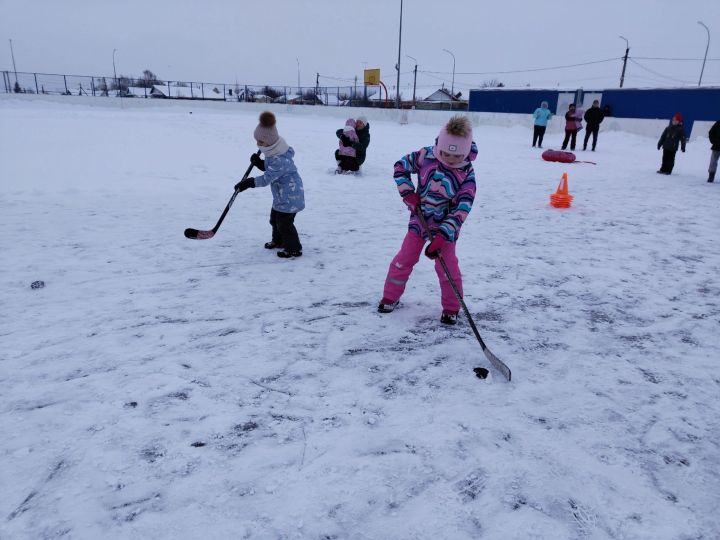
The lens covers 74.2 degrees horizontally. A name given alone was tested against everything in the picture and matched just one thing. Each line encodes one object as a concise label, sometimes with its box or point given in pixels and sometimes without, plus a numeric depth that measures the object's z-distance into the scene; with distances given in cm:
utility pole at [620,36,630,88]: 3674
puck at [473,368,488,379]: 307
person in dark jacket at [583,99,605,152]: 1614
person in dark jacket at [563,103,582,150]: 1602
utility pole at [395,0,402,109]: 3022
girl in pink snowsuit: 347
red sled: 1323
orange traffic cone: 805
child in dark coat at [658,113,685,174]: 1123
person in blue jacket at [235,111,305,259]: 491
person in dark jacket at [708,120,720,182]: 1012
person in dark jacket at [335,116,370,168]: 1032
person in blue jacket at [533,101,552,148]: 1689
